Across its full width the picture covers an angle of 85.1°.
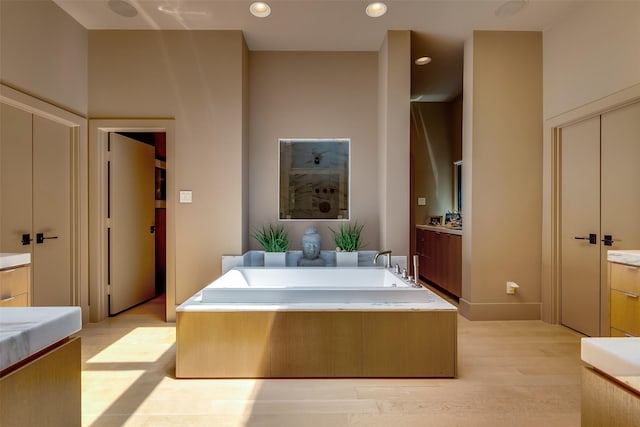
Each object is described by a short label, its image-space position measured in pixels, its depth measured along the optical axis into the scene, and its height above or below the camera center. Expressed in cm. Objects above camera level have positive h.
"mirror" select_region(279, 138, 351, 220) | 364 +36
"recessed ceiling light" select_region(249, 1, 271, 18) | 283 +168
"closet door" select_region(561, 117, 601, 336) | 279 -12
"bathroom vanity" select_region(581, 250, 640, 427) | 54 -28
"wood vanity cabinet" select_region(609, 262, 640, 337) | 184 -48
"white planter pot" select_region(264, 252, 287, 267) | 336 -46
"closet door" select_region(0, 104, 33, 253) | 242 +24
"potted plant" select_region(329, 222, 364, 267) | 338 -32
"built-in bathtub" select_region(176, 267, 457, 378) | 206 -77
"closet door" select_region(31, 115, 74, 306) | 273 -1
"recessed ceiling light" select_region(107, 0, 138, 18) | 281 +169
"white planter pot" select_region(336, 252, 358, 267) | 338 -46
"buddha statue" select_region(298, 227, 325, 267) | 333 -38
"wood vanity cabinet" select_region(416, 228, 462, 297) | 380 -57
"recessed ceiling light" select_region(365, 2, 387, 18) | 284 +168
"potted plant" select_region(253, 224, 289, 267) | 337 -31
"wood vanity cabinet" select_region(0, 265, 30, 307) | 164 -37
